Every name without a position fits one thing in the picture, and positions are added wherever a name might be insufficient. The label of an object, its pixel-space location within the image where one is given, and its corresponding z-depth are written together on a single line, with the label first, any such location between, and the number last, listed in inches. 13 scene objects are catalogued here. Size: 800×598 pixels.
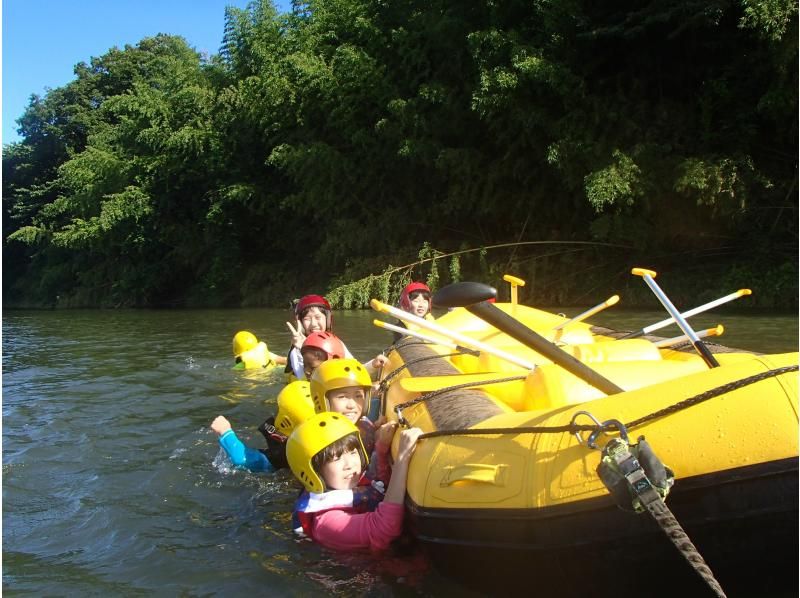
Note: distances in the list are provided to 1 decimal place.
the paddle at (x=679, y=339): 159.9
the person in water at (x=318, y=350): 160.1
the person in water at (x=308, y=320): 205.8
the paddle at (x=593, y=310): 172.1
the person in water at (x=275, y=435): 145.3
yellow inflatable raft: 77.5
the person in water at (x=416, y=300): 218.8
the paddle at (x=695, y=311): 162.1
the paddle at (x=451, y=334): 127.9
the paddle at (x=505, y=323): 96.9
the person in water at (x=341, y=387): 128.5
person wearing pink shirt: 110.4
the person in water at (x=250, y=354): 289.0
